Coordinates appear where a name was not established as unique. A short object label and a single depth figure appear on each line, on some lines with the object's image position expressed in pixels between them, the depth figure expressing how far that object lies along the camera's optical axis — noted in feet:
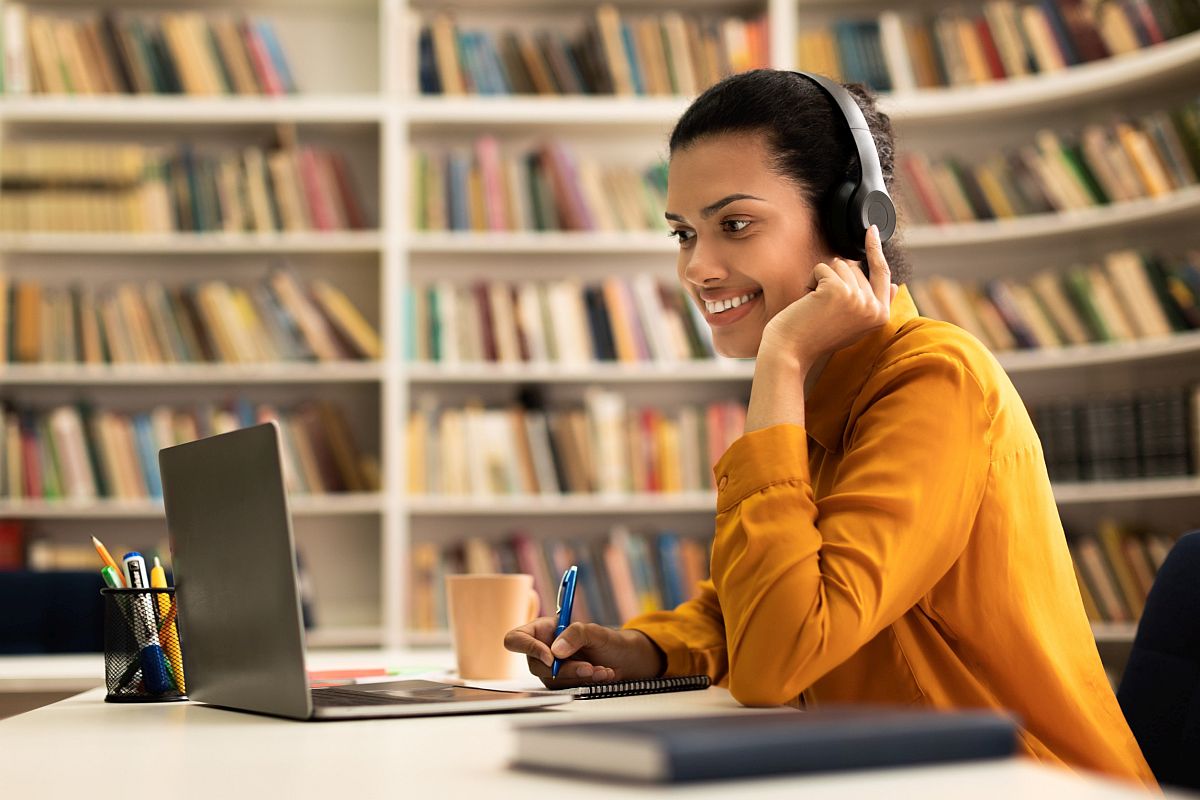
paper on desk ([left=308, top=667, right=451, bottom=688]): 4.39
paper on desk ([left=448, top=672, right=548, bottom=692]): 3.99
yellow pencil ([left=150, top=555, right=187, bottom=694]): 4.22
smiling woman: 3.51
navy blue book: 2.03
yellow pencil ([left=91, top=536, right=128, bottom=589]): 4.35
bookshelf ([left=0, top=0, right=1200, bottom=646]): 11.82
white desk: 2.05
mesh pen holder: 4.18
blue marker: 4.18
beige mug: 4.55
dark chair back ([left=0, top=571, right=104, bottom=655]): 7.53
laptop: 3.21
